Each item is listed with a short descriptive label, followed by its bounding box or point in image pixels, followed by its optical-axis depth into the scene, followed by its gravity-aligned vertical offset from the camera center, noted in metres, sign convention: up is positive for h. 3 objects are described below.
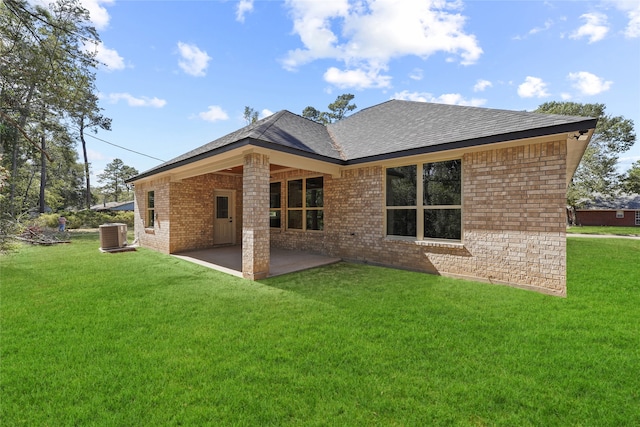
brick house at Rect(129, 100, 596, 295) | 5.12 +0.53
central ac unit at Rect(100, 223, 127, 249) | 10.24 -0.99
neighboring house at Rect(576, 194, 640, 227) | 29.62 -0.14
